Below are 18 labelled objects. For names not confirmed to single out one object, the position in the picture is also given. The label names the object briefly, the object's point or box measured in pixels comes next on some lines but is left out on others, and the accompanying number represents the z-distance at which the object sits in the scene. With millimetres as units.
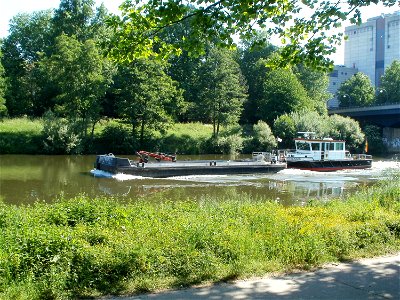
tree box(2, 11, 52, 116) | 63369
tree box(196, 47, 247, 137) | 62531
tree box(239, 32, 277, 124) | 79938
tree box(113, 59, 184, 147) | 54000
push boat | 40062
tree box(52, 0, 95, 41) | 68062
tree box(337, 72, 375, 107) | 106062
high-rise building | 137925
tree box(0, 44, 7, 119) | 53028
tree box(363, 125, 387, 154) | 76575
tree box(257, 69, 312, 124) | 70875
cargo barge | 31531
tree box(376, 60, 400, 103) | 105438
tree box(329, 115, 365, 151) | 63181
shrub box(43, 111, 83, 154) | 50688
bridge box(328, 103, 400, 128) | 81000
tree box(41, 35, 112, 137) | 53719
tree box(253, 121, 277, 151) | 61038
